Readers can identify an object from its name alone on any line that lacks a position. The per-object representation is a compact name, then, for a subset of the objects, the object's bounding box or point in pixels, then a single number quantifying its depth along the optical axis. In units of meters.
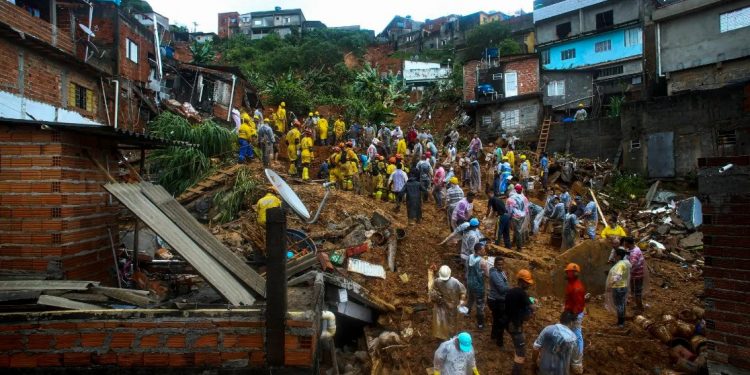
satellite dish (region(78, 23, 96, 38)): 17.02
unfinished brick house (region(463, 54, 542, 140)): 25.77
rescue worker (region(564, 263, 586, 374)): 6.72
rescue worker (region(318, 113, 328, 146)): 18.09
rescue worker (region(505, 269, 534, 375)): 6.52
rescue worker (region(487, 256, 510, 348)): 7.09
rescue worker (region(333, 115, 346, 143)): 18.97
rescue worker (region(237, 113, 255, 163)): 13.95
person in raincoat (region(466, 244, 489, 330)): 7.65
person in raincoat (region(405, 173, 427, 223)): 11.67
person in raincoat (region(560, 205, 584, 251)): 11.47
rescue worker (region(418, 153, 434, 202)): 13.79
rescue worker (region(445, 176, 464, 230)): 11.66
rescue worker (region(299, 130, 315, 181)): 13.91
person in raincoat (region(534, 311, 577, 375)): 5.87
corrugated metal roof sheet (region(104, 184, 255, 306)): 3.90
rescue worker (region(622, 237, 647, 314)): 8.42
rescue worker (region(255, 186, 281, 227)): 7.74
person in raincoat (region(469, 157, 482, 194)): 16.97
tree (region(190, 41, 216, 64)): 30.30
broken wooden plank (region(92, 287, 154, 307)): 4.15
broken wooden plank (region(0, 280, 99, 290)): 4.10
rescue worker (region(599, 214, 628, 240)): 10.10
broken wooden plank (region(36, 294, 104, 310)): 3.80
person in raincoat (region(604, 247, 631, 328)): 7.73
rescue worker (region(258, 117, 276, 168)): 13.86
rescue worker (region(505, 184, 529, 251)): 10.98
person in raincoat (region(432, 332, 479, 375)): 5.49
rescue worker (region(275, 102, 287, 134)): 19.11
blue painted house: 27.27
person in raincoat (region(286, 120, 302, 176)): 14.40
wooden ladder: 23.99
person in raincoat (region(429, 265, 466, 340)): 7.32
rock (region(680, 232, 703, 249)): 13.72
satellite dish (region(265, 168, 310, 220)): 6.78
